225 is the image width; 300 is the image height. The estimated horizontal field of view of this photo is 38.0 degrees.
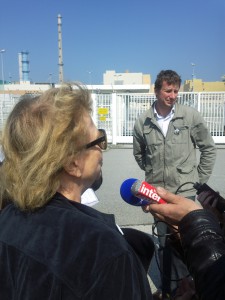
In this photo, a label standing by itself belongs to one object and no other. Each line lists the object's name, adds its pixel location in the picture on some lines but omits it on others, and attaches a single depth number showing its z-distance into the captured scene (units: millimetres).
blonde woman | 1073
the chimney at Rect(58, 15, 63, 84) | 35594
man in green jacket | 3373
